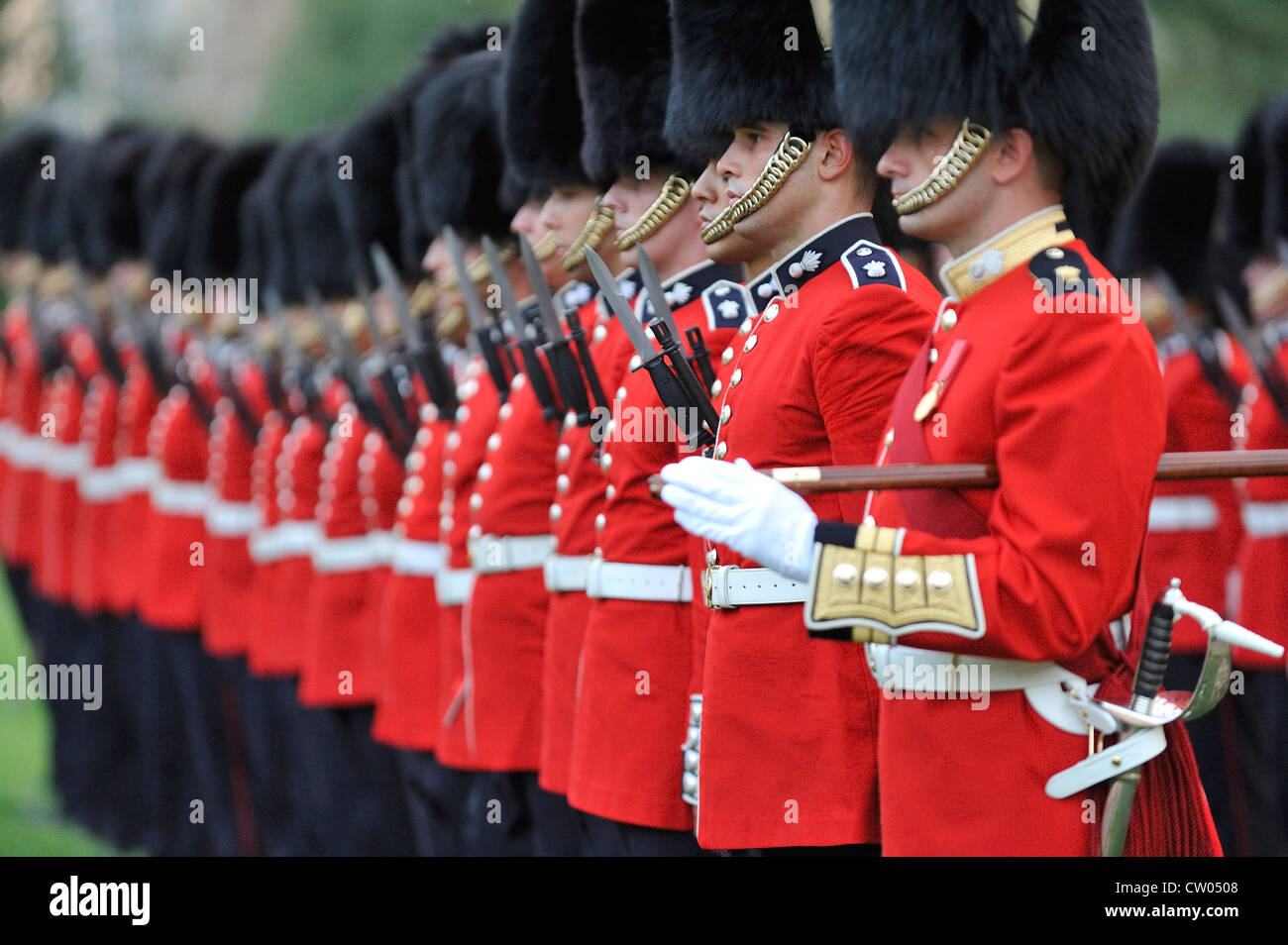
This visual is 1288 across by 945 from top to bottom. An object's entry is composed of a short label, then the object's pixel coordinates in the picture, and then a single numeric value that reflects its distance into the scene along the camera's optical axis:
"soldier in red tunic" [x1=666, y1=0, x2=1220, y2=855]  6.23
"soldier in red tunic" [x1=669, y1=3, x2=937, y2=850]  7.63
